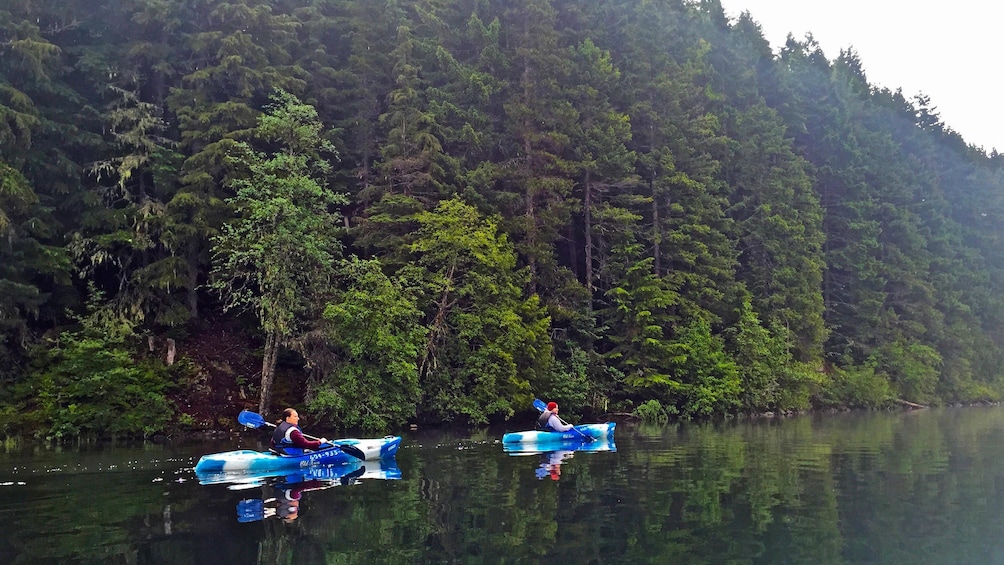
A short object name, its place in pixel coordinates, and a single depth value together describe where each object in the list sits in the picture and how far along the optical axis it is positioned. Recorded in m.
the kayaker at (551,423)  21.77
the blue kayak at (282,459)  14.99
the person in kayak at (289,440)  16.05
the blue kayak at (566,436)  20.87
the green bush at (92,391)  21.95
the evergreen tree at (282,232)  23.16
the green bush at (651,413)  30.97
